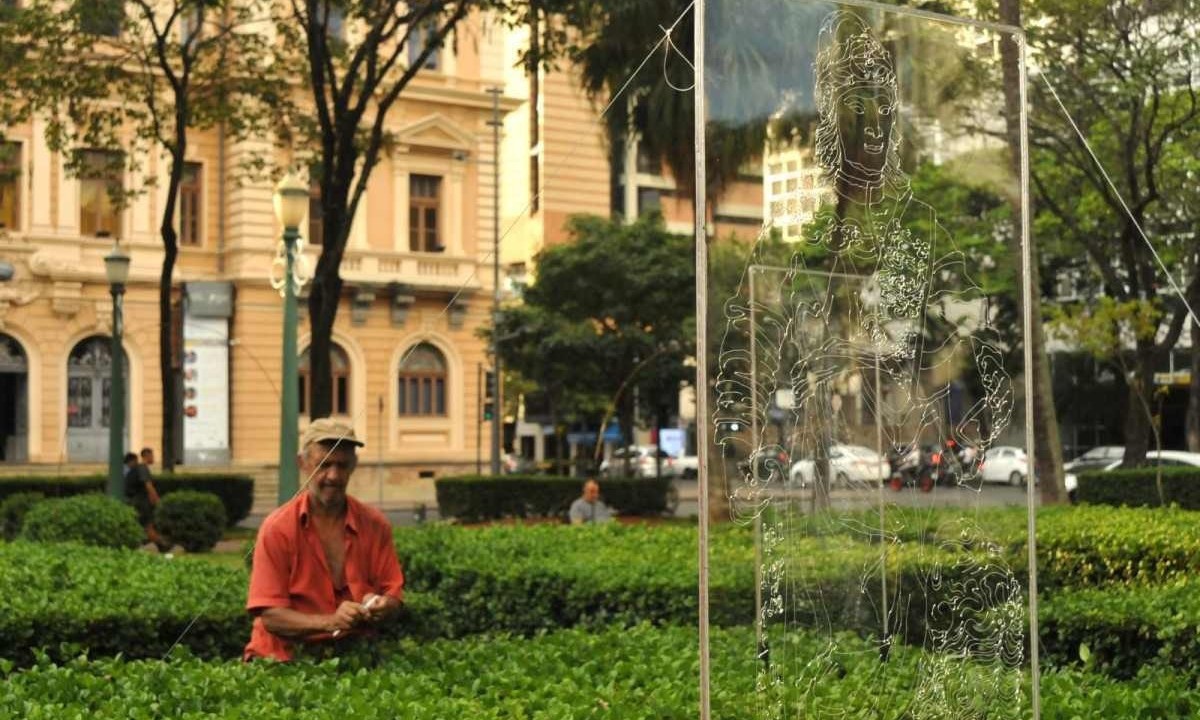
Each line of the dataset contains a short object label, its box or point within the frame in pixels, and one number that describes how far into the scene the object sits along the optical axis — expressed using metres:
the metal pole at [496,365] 33.44
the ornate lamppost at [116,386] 19.22
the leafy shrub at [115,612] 6.91
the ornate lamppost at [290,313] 14.66
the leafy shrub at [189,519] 19.61
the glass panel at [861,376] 4.46
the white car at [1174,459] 29.63
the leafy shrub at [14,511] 19.17
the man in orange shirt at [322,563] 5.23
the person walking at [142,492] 20.17
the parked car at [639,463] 38.38
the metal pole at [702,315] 4.21
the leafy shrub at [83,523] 15.33
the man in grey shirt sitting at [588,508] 17.09
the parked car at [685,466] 46.93
